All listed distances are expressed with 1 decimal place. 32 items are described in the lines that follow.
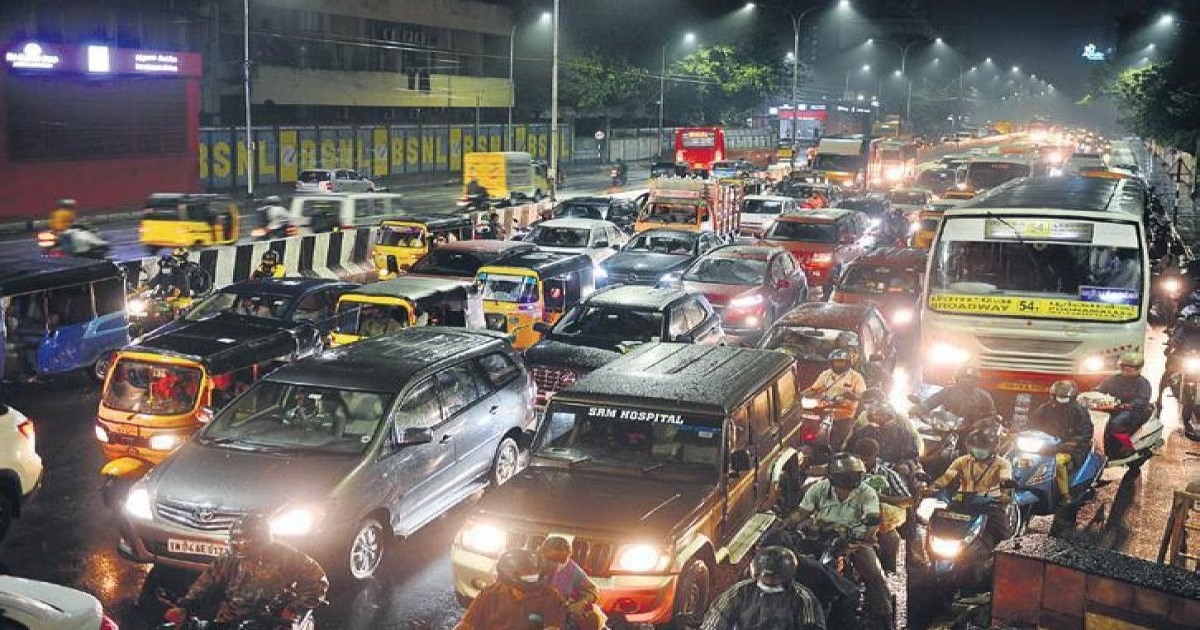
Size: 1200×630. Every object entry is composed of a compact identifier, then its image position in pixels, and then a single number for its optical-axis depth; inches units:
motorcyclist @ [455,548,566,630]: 255.6
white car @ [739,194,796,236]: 1238.3
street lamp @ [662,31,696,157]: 3137.3
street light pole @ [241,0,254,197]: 1745.8
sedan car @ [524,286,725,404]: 569.6
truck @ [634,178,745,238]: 1118.4
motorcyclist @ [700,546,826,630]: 245.1
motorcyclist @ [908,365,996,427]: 481.7
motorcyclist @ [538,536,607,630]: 266.1
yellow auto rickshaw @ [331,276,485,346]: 605.6
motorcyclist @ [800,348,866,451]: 514.0
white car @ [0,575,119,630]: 253.1
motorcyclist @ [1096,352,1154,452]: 477.1
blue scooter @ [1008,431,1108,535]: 411.5
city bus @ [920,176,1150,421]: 559.8
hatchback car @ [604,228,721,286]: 855.1
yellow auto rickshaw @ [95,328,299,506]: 466.0
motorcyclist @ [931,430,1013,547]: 372.2
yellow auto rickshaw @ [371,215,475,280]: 947.3
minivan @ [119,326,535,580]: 365.1
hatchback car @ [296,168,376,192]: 1843.0
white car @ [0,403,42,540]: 412.2
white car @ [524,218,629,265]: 960.9
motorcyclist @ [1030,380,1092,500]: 438.0
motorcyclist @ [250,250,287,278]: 822.5
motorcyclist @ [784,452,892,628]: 327.3
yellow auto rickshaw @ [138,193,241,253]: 1152.2
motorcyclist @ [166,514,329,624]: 277.0
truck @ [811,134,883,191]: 1863.9
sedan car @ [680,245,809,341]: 758.5
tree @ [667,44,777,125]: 3299.7
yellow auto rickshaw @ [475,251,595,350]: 702.5
